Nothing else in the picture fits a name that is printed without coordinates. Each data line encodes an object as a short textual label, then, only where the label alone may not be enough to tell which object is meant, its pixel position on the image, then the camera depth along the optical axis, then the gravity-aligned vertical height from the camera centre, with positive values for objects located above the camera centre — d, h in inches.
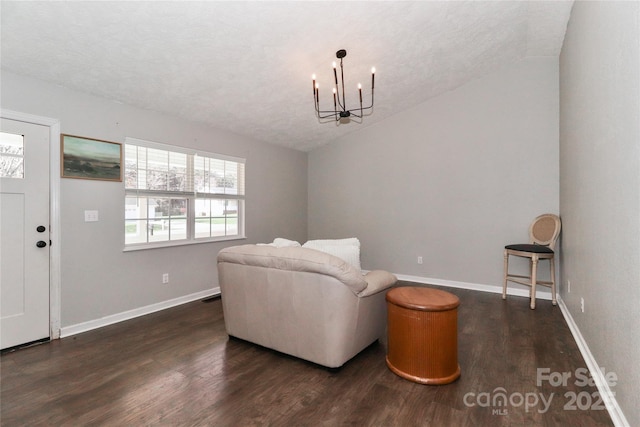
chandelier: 132.4 +65.3
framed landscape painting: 119.4 +22.8
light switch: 124.7 -0.3
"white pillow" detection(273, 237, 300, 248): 111.1 -10.3
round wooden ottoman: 83.5 -33.5
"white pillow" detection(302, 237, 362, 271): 108.3 -11.7
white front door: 106.1 -6.0
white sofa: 87.3 -26.2
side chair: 148.3 -17.1
